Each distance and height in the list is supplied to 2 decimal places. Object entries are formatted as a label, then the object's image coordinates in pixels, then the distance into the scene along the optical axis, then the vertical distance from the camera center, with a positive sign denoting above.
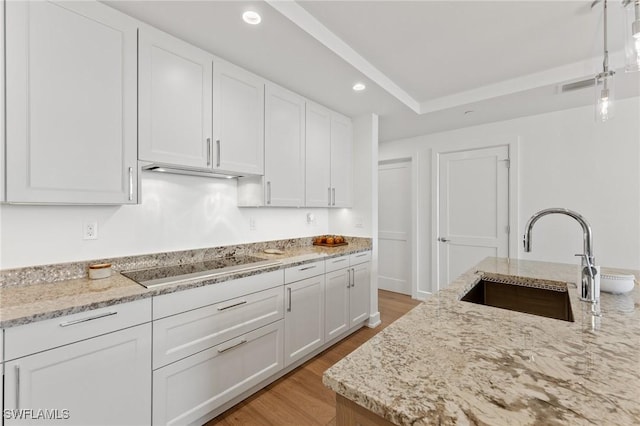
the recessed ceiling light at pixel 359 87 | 2.48 +1.15
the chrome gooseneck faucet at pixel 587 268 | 1.11 -0.22
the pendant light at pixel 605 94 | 1.56 +0.68
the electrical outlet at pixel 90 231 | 1.71 -0.11
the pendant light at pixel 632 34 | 1.19 +0.78
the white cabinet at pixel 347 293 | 2.58 -0.80
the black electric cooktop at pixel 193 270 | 1.60 -0.38
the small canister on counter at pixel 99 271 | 1.61 -0.34
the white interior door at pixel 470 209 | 3.42 +0.06
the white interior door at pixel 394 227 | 4.31 -0.21
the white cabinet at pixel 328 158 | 2.86 +0.61
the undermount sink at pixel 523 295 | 1.41 -0.45
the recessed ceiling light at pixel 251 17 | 1.62 +1.17
